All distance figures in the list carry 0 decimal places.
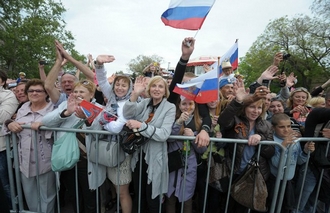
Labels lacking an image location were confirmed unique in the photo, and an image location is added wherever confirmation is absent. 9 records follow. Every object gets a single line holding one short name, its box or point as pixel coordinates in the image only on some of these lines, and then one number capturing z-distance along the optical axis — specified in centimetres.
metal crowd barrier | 231
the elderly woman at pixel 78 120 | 253
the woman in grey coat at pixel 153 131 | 233
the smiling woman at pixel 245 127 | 240
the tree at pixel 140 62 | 5922
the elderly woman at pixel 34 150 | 261
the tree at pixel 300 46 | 2454
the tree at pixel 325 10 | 2146
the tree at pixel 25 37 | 1847
